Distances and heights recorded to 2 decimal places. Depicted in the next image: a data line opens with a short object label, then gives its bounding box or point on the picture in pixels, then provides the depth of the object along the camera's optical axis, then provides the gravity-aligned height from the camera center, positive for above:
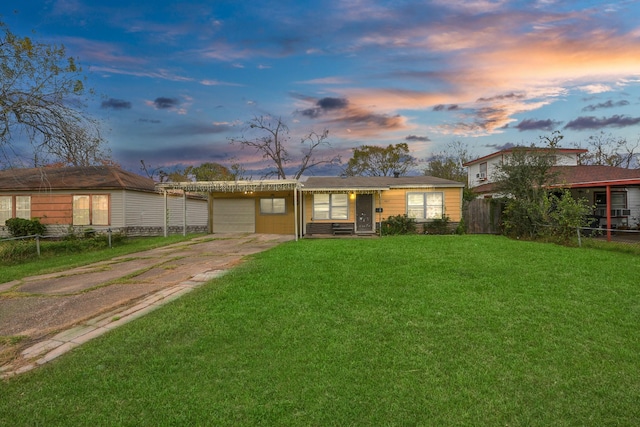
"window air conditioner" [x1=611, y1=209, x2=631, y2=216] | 16.16 -0.15
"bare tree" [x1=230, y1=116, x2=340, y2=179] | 30.97 +6.70
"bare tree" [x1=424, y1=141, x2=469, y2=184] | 35.62 +5.49
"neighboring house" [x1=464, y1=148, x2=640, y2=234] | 14.06 +0.89
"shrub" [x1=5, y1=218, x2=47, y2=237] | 15.78 -0.38
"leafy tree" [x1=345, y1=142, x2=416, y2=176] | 36.56 +5.88
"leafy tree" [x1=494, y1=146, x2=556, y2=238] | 12.69 +0.99
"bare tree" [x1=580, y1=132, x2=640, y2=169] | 31.97 +5.72
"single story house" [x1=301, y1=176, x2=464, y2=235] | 16.25 +0.37
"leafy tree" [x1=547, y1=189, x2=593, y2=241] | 11.16 -0.28
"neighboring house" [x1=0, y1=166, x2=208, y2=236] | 16.42 +0.84
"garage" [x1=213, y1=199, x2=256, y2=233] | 17.64 -0.03
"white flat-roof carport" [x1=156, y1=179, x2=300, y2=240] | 14.19 +1.32
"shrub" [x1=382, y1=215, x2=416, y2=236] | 15.76 -0.64
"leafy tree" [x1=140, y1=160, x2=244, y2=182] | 37.66 +5.21
